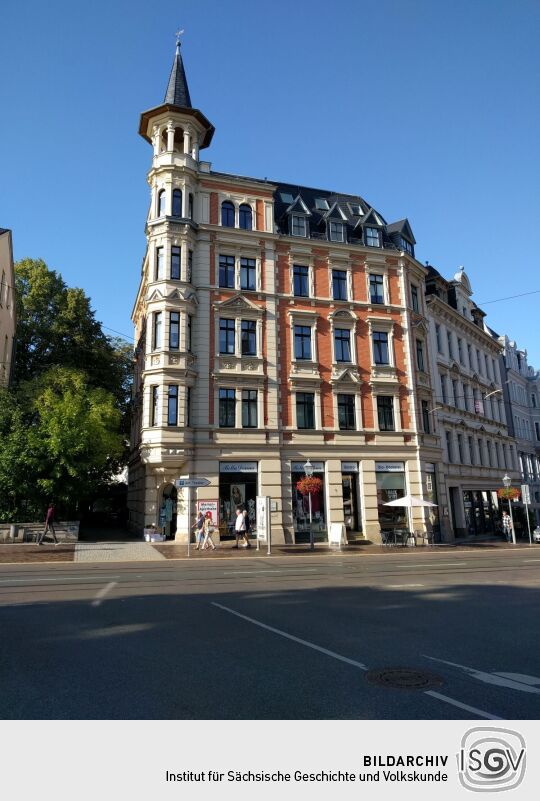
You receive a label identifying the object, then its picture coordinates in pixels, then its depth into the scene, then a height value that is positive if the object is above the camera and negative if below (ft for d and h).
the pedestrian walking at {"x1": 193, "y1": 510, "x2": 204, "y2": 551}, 81.61 -0.21
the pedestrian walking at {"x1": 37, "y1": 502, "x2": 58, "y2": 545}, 75.66 +0.91
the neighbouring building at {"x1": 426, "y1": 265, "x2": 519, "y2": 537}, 121.49 +26.84
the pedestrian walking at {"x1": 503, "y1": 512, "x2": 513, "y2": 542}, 118.21 -2.04
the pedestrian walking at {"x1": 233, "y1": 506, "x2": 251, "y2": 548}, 78.28 -0.24
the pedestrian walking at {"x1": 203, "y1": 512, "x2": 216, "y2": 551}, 77.41 -1.10
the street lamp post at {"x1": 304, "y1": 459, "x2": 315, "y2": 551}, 82.78 +7.93
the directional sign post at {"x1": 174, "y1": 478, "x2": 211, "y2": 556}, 73.00 +5.55
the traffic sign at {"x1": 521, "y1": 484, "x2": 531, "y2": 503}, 103.09 +4.38
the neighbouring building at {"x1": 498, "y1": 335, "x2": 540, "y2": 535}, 170.81 +35.68
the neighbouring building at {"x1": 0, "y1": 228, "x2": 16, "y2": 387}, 116.26 +49.64
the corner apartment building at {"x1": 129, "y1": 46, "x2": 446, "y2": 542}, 89.56 +29.61
